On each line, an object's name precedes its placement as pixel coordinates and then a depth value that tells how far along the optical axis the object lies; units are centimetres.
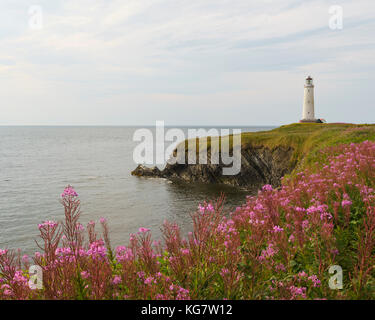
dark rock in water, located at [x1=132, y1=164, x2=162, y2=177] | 4853
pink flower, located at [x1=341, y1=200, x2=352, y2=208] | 521
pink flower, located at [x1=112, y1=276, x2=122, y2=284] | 372
